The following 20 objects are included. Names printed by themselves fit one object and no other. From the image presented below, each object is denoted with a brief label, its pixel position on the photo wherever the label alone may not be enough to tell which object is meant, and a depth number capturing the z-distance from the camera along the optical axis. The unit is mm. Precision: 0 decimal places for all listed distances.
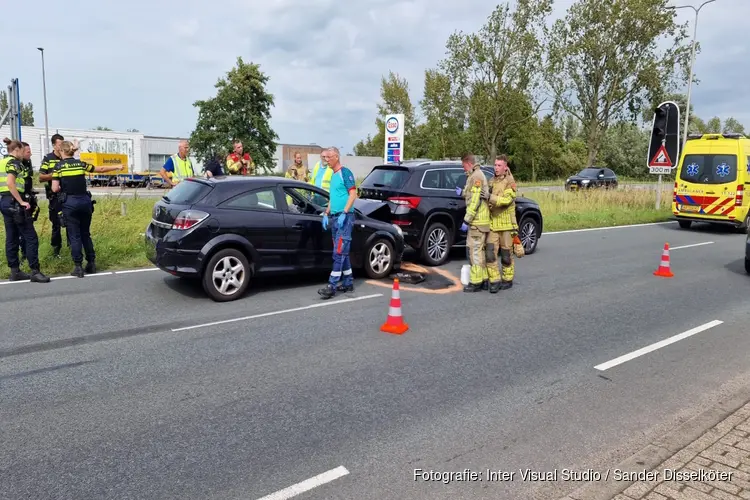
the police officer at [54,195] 9000
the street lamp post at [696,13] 24875
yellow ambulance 15773
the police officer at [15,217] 8219
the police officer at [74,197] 8461
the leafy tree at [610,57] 38719
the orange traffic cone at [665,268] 9826
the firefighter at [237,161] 12205
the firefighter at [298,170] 14172
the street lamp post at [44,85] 41353
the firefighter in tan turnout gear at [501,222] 8023
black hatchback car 7164
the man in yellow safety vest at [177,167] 10789
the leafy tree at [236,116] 43469
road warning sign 19438
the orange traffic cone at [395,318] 6211
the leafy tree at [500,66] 39531
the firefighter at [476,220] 8023
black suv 9828
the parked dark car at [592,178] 34169
